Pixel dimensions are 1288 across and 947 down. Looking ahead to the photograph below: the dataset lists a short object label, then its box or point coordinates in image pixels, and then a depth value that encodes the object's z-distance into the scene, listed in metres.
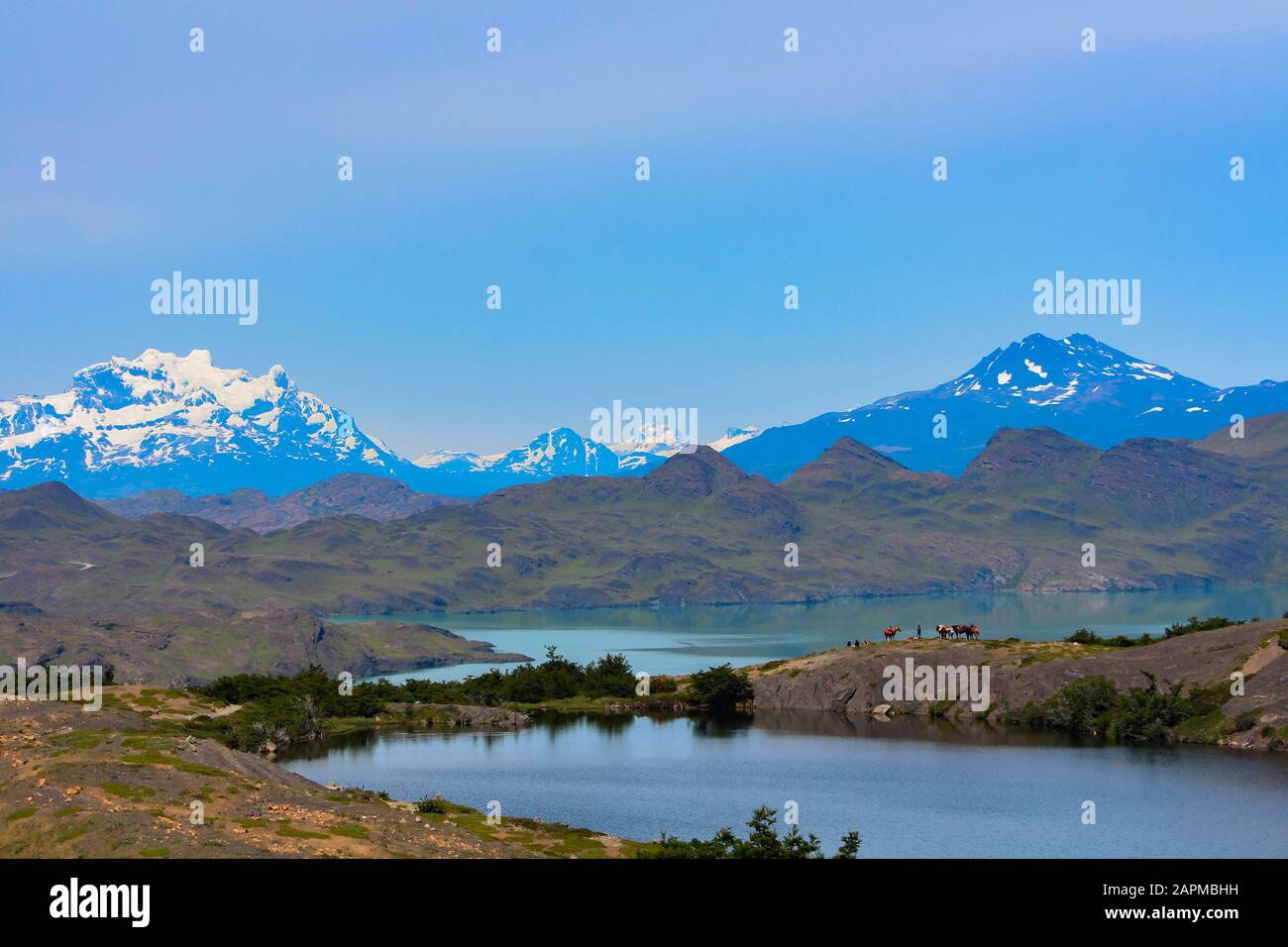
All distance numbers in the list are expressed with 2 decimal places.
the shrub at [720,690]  178.25
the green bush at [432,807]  86.88
